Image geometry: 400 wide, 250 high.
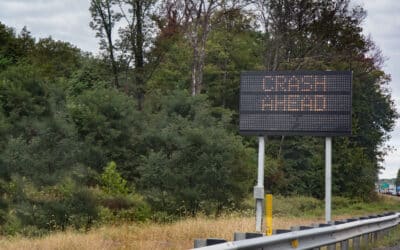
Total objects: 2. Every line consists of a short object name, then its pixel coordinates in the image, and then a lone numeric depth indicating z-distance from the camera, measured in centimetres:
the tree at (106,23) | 5084
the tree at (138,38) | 5006
